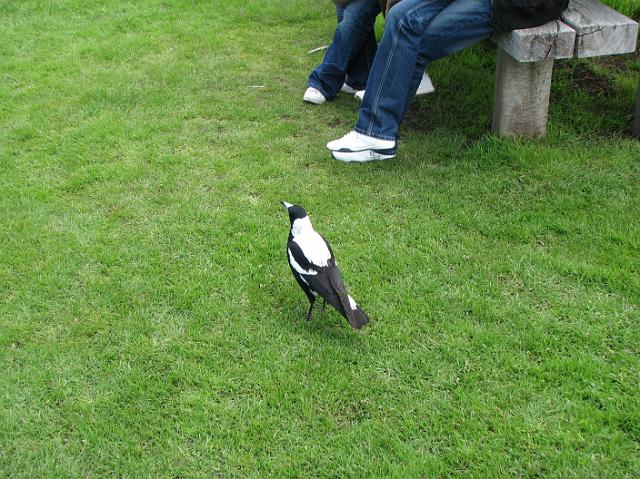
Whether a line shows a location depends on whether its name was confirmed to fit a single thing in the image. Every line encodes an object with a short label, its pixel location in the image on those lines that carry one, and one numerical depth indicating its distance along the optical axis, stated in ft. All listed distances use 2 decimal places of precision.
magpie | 8.91
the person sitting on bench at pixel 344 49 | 15.97
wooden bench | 12.09
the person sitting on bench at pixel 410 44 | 12.30
